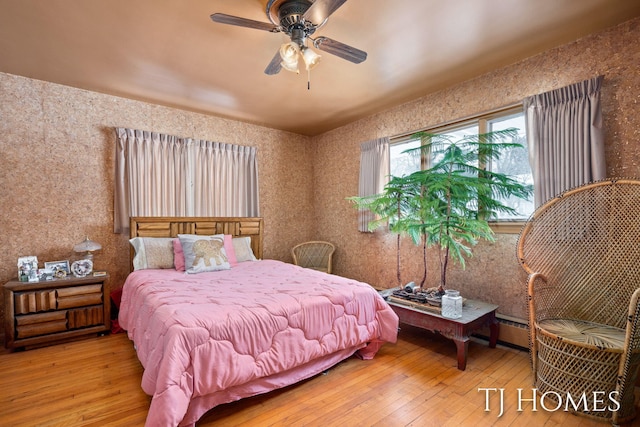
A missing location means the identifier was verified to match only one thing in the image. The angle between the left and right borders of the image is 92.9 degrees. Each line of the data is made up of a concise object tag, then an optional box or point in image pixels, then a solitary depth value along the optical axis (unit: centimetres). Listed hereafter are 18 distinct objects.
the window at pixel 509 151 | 278
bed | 166
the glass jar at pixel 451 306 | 247
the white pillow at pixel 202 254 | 317
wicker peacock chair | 180
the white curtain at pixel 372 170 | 393
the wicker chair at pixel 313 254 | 465
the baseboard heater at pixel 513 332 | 268
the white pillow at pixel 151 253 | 330
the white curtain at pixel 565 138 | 228
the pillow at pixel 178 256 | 328
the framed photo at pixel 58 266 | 298
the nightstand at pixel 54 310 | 267
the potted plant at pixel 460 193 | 271
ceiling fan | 174
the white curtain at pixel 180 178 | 353
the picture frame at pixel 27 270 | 281
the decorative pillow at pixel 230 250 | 360
